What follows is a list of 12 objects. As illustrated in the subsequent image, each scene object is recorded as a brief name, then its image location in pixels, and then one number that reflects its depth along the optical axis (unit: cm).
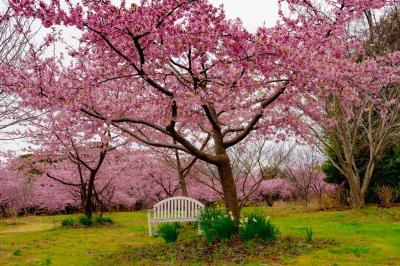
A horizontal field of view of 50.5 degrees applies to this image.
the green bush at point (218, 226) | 758
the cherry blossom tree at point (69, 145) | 1118
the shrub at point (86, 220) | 1638
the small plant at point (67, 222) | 1669
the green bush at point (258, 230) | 739
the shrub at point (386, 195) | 1718
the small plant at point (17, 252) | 947
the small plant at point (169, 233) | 877
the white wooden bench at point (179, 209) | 1100
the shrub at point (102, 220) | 1671
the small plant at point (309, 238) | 771
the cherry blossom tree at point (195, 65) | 653
